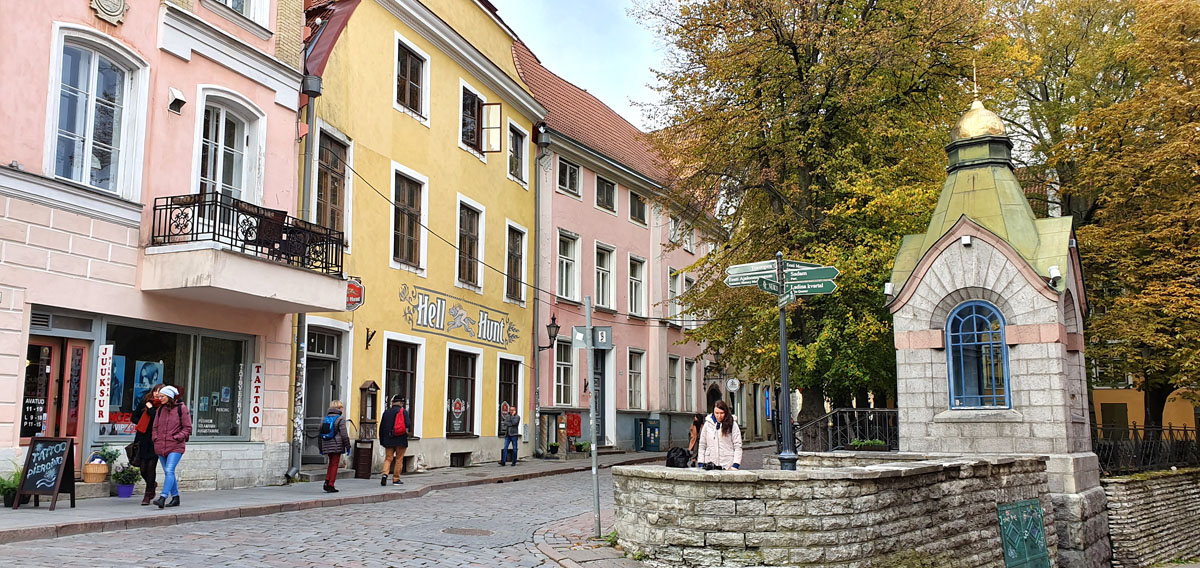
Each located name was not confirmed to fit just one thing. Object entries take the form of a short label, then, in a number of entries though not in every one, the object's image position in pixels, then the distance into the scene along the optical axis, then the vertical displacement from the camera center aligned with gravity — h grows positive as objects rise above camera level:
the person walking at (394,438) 17.45 -0.31
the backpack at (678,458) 14.45 -0.55
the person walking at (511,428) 23.84 -0.20
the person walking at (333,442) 15.47 -0.34
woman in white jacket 13.10 -0.29
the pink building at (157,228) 12.59 +2.68
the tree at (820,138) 20.30 +5.96
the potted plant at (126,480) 13.38 -0.79
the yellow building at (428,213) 19.25 +4.52
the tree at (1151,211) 22.41 +4.97
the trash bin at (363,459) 18.36 -0.71
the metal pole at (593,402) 11.19 +0.20
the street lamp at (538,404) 26.58 +0.42
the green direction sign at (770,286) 11.05 +1.46
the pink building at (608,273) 28.67 +4.67
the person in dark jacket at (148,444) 12.76 -0.30
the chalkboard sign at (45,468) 11.44 -0.54
